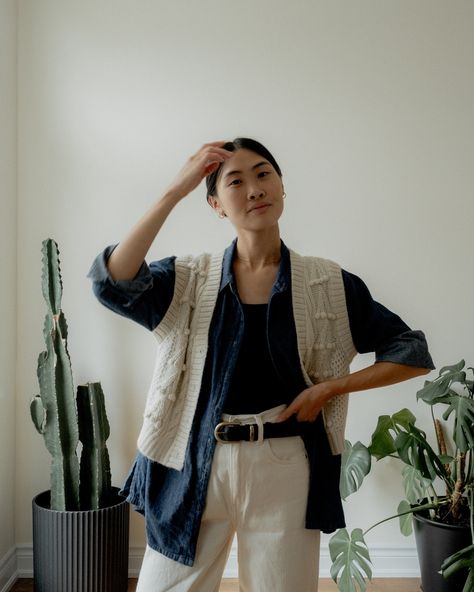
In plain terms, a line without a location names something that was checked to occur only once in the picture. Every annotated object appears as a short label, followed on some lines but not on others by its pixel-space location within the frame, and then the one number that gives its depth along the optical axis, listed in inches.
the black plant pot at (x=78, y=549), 89.9
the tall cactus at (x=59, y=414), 92.3
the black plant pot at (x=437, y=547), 88.7
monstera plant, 84.0
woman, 50.6
